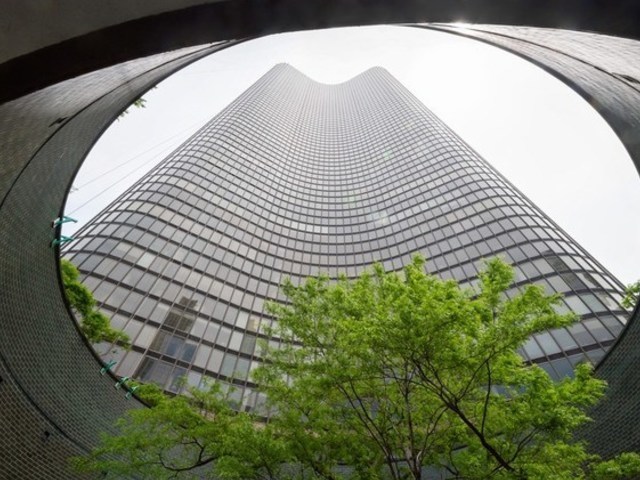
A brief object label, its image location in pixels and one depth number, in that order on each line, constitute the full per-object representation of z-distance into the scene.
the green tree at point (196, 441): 9.00
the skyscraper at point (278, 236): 26.27
